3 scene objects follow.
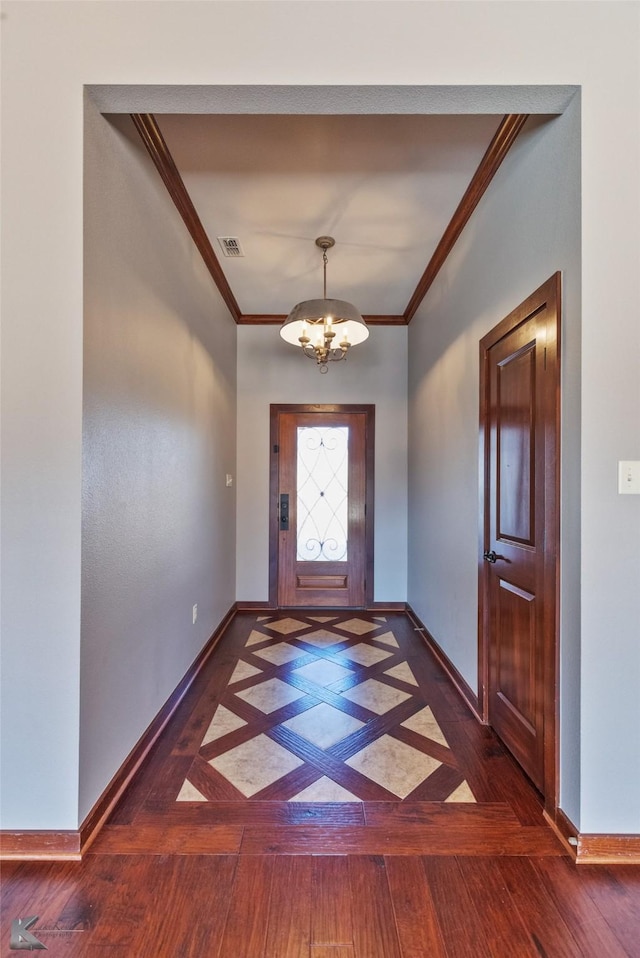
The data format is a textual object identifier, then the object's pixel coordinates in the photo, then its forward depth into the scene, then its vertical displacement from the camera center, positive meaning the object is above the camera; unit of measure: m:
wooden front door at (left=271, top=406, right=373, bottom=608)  4.14 -0.32
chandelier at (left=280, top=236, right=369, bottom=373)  2.33 +0.93
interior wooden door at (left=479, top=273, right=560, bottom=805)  1.56 -0.23
